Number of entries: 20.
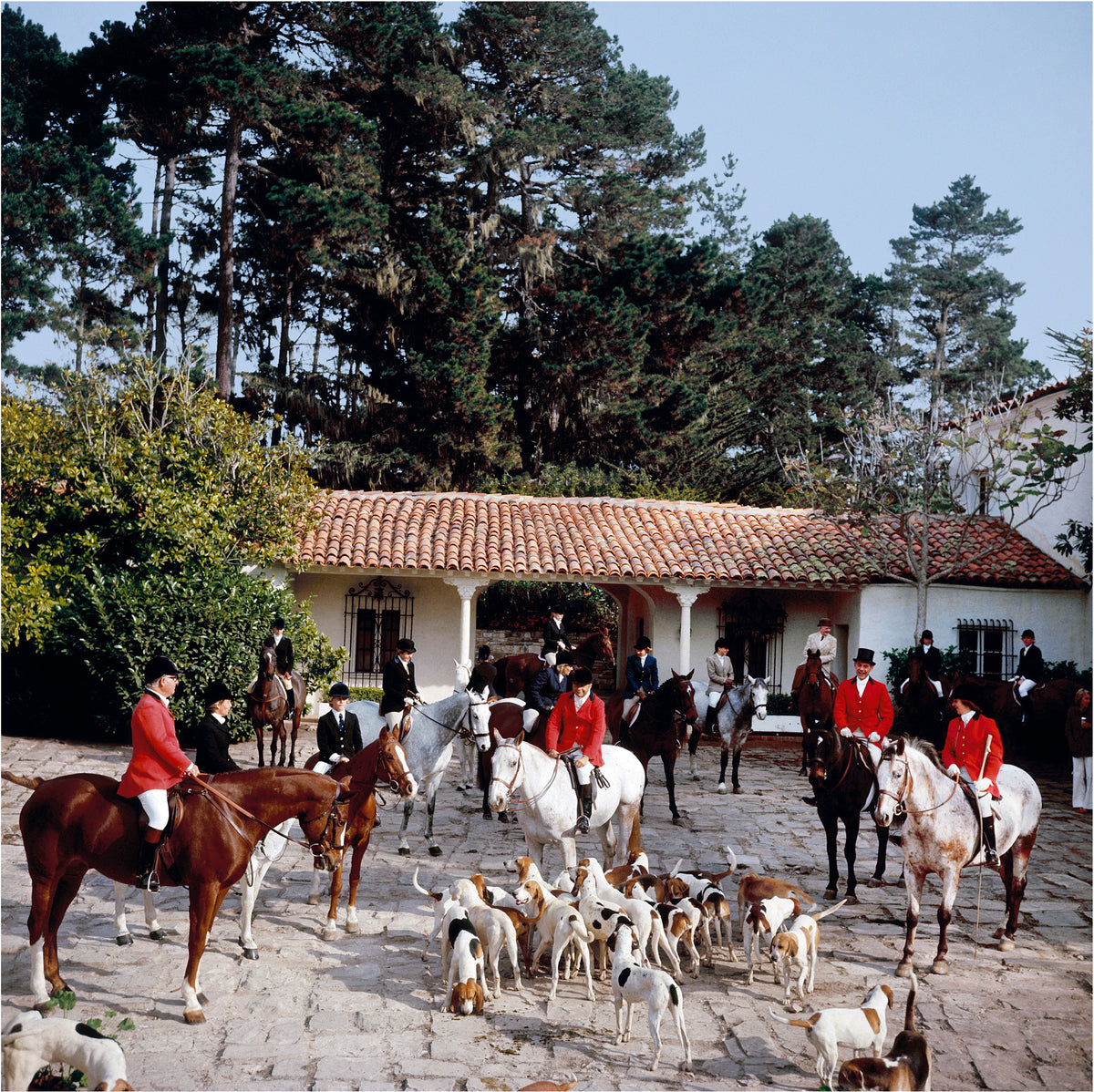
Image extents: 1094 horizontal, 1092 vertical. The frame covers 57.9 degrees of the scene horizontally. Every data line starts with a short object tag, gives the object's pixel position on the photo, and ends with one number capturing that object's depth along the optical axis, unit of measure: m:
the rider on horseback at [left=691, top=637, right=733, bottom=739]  14.96
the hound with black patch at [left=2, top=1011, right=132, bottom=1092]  4.71
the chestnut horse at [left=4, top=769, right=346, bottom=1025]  6.30
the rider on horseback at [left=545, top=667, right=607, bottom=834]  8.89
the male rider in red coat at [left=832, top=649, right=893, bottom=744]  10.15
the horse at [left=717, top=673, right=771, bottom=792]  14.26
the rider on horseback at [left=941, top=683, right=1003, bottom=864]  7.67
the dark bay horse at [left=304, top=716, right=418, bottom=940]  7.91
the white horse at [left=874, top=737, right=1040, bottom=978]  7.32
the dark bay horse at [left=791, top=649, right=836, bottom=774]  12.27
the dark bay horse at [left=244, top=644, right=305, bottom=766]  14.23
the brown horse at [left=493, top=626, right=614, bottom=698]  15.34
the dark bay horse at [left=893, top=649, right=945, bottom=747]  14.74
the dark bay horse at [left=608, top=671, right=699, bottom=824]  12.09
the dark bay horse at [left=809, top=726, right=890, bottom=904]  9.05
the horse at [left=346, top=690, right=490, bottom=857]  10.62
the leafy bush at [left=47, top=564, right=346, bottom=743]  15.40
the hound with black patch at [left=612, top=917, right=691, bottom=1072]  5.76
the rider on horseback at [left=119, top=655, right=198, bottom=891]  6.30
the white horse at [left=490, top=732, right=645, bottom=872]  8.04
